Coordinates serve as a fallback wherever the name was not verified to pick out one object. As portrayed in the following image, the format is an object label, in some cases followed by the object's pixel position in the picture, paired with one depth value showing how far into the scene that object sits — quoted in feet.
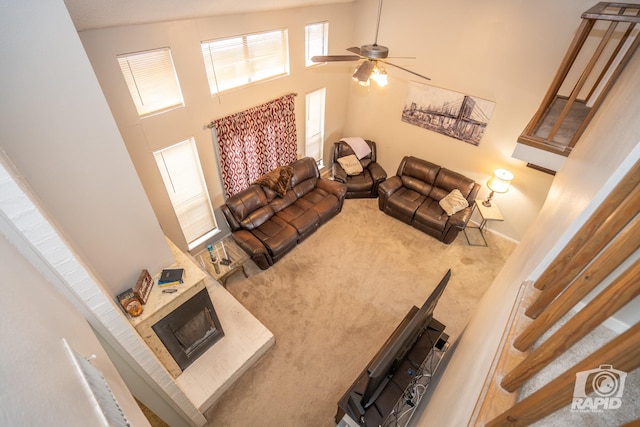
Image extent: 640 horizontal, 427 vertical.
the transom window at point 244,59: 13.93
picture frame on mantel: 8.93
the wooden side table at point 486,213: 17.46
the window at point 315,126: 19.90
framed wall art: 16.76
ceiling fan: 9.98
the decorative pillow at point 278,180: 17.89
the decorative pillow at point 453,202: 17.70
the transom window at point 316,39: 17.42
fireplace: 10.02
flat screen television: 7.42
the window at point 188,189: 14.19
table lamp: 16.40
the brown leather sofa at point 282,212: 16.19
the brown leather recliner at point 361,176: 20.95
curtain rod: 14.62
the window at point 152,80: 11.64
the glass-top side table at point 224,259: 15.06
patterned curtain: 15.43
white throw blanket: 21.50
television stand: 8.90
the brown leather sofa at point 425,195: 17.78
